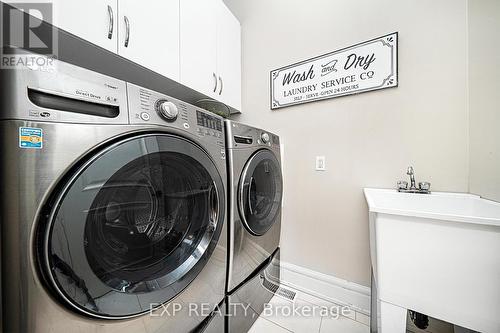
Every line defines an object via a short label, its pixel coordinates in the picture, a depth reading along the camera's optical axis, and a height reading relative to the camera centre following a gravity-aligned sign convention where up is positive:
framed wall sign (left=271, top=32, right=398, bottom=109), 1.17 +0.65
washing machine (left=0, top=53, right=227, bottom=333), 0.41 -0.12
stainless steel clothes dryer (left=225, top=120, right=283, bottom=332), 0.92 -0.25
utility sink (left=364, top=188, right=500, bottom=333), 0.58 -0.34
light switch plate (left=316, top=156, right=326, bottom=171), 1.38 +0.02
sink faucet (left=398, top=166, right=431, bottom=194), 1.03 -0.12
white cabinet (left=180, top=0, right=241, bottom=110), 1.22 +0.87
